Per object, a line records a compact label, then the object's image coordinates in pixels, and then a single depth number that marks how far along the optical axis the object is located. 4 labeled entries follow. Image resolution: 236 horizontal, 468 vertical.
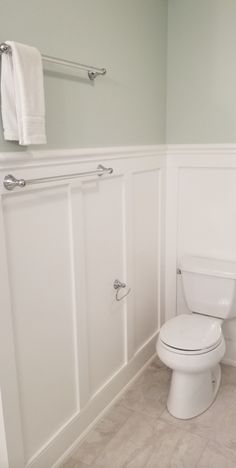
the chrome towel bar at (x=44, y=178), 1.33
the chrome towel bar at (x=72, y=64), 1.23
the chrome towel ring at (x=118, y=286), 2.09
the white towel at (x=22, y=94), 1.25
